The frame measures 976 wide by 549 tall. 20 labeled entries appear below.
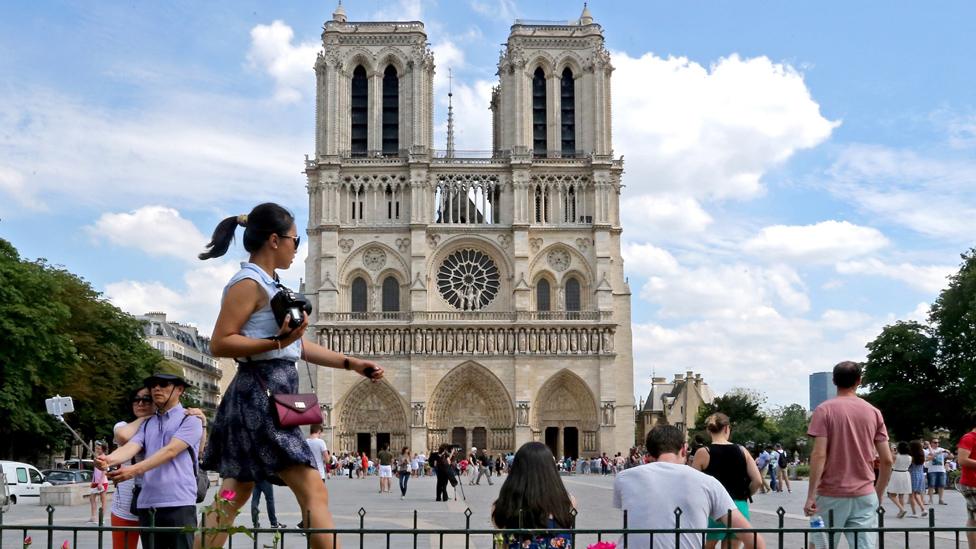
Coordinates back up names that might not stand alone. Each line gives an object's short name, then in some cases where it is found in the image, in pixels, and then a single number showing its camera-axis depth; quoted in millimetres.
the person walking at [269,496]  15281
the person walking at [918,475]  19828
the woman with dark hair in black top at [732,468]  8984
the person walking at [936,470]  24156
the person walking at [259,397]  5645
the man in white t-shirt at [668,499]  6527
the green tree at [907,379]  46750
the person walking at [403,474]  29073
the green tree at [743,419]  62188
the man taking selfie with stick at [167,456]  7234
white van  27172
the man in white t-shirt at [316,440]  14906
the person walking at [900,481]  18594
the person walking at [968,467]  9992
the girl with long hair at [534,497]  6289
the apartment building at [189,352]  77500
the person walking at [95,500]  14038
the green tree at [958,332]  41906
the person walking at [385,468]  31106
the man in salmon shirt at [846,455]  8133
